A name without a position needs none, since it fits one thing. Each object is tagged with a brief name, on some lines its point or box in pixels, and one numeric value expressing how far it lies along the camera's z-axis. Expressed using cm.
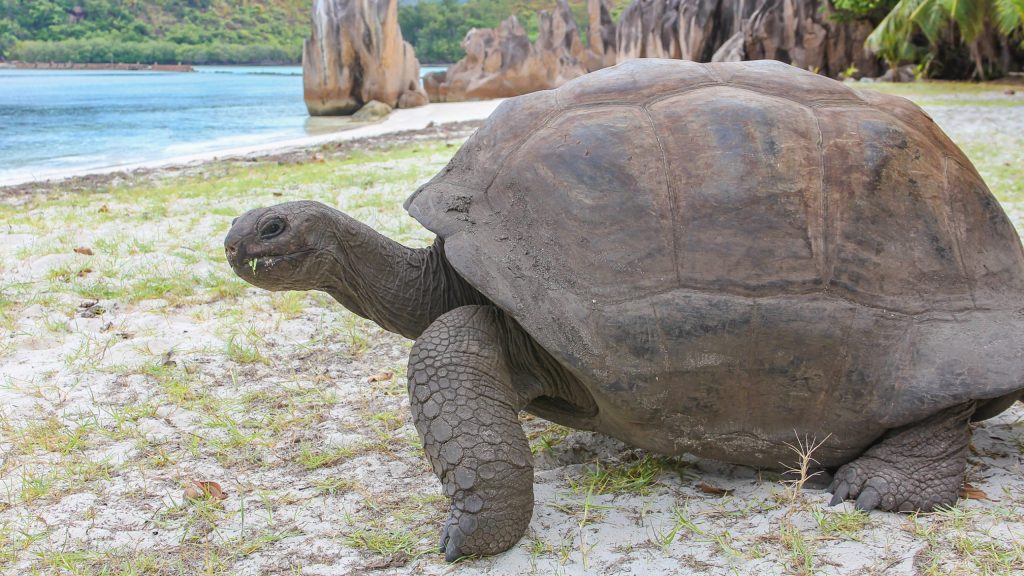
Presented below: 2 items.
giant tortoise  234
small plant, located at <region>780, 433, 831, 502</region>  234
